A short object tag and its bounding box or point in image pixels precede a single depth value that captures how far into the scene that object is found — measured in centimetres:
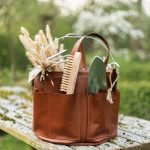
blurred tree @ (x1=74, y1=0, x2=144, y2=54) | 814
